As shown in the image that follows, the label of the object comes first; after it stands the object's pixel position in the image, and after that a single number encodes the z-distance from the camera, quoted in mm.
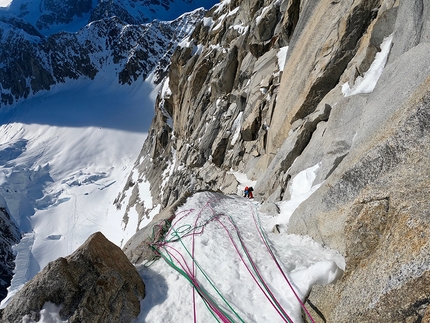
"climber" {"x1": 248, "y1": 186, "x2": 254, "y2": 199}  14203
